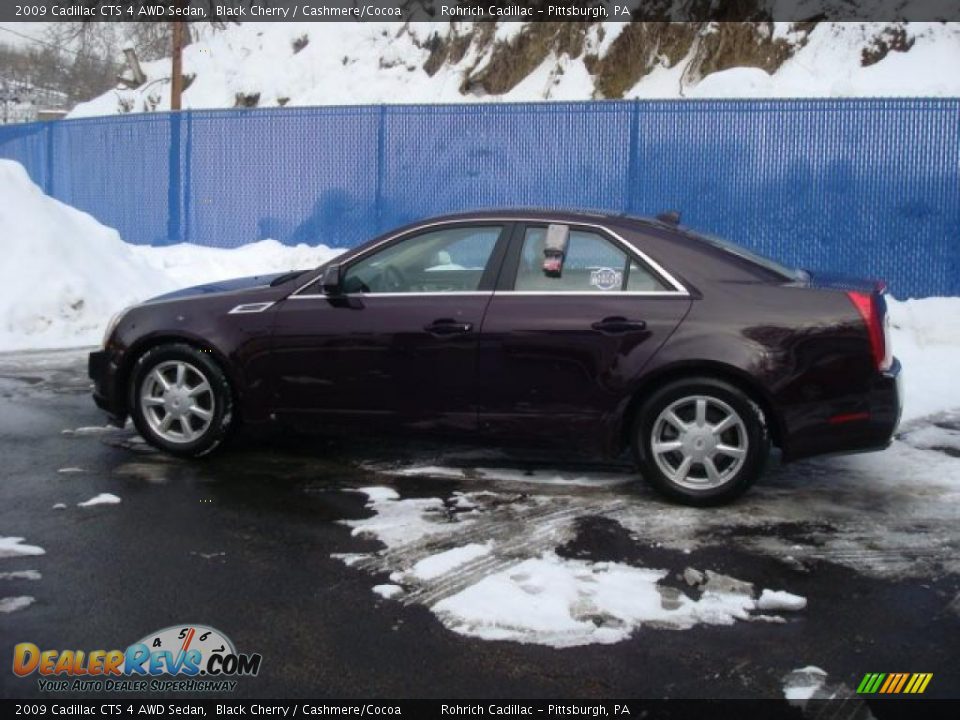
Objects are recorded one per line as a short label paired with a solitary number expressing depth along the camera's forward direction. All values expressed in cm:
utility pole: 2073
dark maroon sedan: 512
